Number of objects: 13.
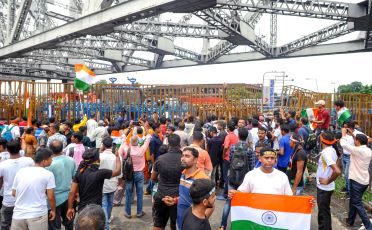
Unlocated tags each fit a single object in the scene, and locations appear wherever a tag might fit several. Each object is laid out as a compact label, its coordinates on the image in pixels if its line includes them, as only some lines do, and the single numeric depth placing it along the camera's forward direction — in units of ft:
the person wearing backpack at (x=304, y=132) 26.10
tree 245.35
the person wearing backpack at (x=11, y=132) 26.50
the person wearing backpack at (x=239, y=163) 17.02
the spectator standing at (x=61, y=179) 15.02
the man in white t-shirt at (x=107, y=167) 16.71
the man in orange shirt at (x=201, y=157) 16.01
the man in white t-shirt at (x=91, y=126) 30.89
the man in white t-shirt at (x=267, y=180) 12.32
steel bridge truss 46.54
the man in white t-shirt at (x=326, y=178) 15.64
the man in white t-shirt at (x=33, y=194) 12.82
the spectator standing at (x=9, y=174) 14.71
